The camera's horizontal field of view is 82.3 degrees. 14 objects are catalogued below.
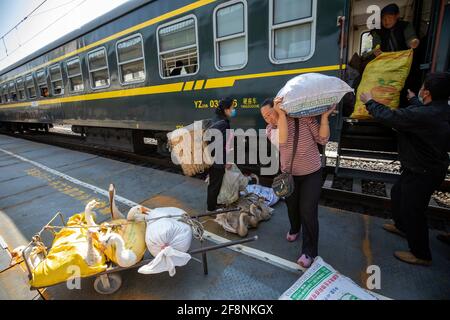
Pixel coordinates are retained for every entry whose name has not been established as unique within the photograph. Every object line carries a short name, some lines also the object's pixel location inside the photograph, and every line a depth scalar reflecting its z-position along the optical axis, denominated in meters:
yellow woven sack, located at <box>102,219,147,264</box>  2.06
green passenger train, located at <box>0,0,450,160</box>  3.32
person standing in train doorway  3.20
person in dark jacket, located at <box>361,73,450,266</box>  1.99
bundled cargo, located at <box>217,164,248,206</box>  3.31
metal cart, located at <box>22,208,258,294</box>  2.01
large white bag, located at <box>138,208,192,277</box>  1.91
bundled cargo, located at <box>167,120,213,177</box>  3.08
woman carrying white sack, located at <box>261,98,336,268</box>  2.15
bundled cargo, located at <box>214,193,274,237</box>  2.91
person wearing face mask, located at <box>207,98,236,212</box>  3.08
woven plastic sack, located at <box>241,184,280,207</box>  3.59
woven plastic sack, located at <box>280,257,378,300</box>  1.89
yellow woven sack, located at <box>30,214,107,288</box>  1.83
